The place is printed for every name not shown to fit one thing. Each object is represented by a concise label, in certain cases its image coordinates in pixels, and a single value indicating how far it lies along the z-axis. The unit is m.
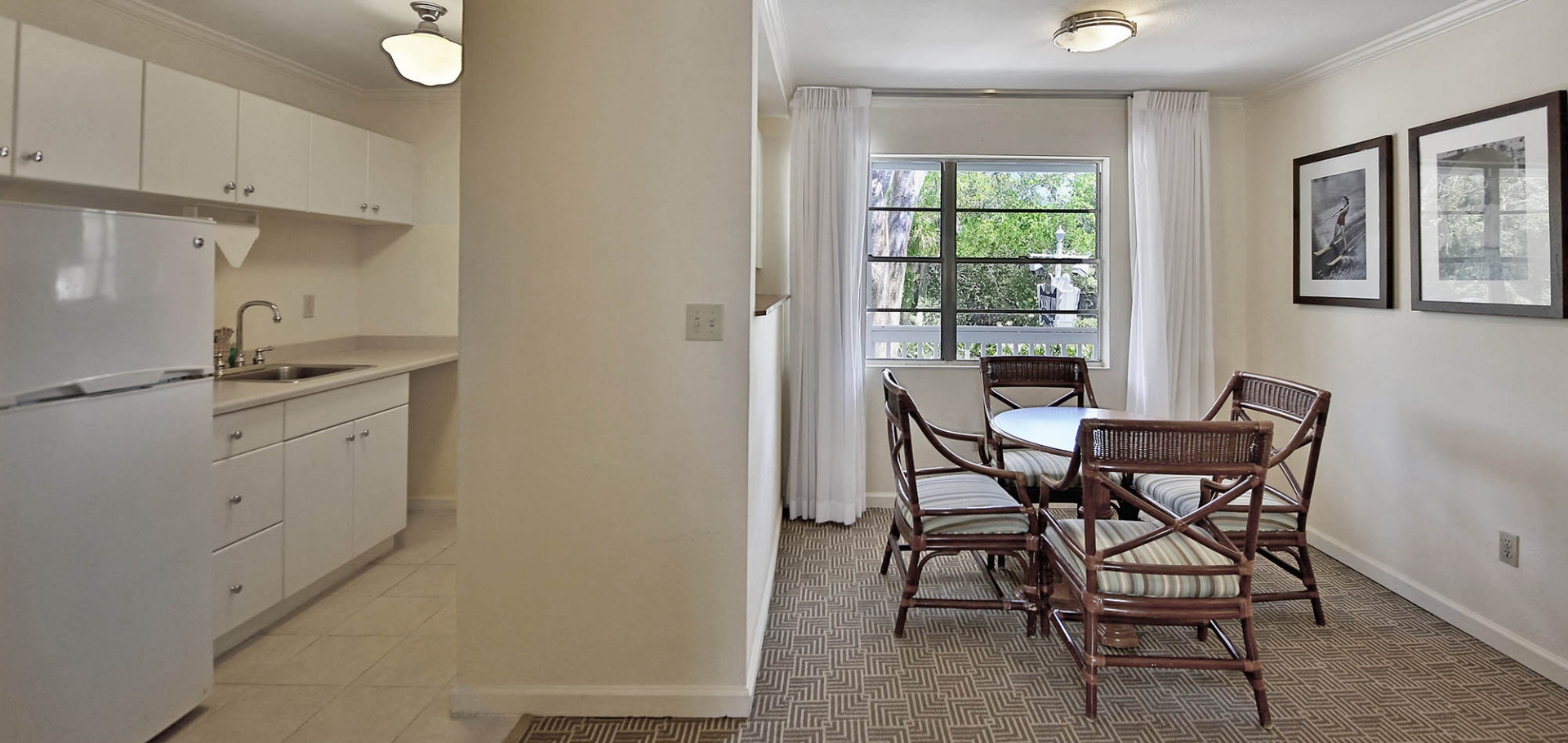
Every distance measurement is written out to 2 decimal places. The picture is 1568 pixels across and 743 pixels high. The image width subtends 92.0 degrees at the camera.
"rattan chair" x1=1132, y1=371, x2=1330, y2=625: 2.67
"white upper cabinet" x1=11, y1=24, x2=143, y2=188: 2.16
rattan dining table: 2.61
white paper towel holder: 2.99
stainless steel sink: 3.32
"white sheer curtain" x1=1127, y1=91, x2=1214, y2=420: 4.03
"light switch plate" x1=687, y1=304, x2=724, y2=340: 2.12
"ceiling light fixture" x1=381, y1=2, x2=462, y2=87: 2.60
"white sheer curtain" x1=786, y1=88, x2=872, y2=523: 4.00
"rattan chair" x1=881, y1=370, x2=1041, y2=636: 2.66
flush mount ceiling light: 2.94
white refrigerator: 1.64
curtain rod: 4.12
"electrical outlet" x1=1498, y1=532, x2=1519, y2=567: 2.65
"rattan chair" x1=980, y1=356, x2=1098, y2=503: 3.73
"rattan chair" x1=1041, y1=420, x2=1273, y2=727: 2.06
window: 4.33
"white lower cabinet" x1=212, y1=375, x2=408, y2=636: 2.53
